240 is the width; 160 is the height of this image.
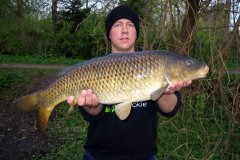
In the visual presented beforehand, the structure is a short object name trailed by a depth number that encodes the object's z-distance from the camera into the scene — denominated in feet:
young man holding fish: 4.66
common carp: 4.48
